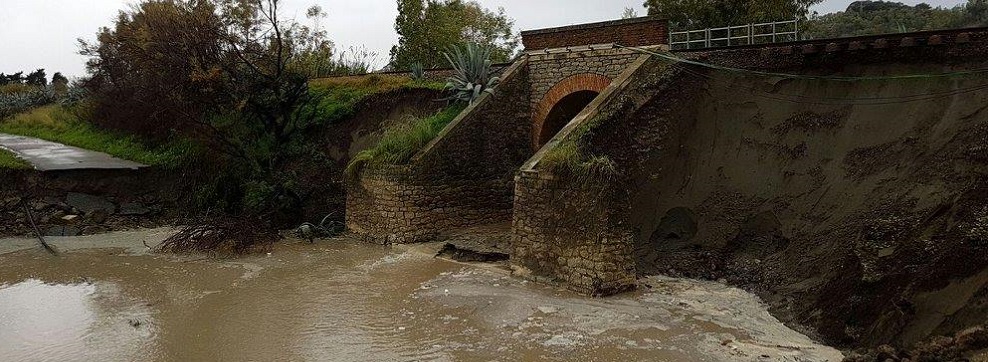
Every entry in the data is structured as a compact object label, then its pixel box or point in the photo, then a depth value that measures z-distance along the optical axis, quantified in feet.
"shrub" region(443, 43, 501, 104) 44.70
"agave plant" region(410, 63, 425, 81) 51.37
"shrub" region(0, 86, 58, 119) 82.55
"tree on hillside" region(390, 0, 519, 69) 82.17
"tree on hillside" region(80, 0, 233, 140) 46.06
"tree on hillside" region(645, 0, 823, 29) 58.13
